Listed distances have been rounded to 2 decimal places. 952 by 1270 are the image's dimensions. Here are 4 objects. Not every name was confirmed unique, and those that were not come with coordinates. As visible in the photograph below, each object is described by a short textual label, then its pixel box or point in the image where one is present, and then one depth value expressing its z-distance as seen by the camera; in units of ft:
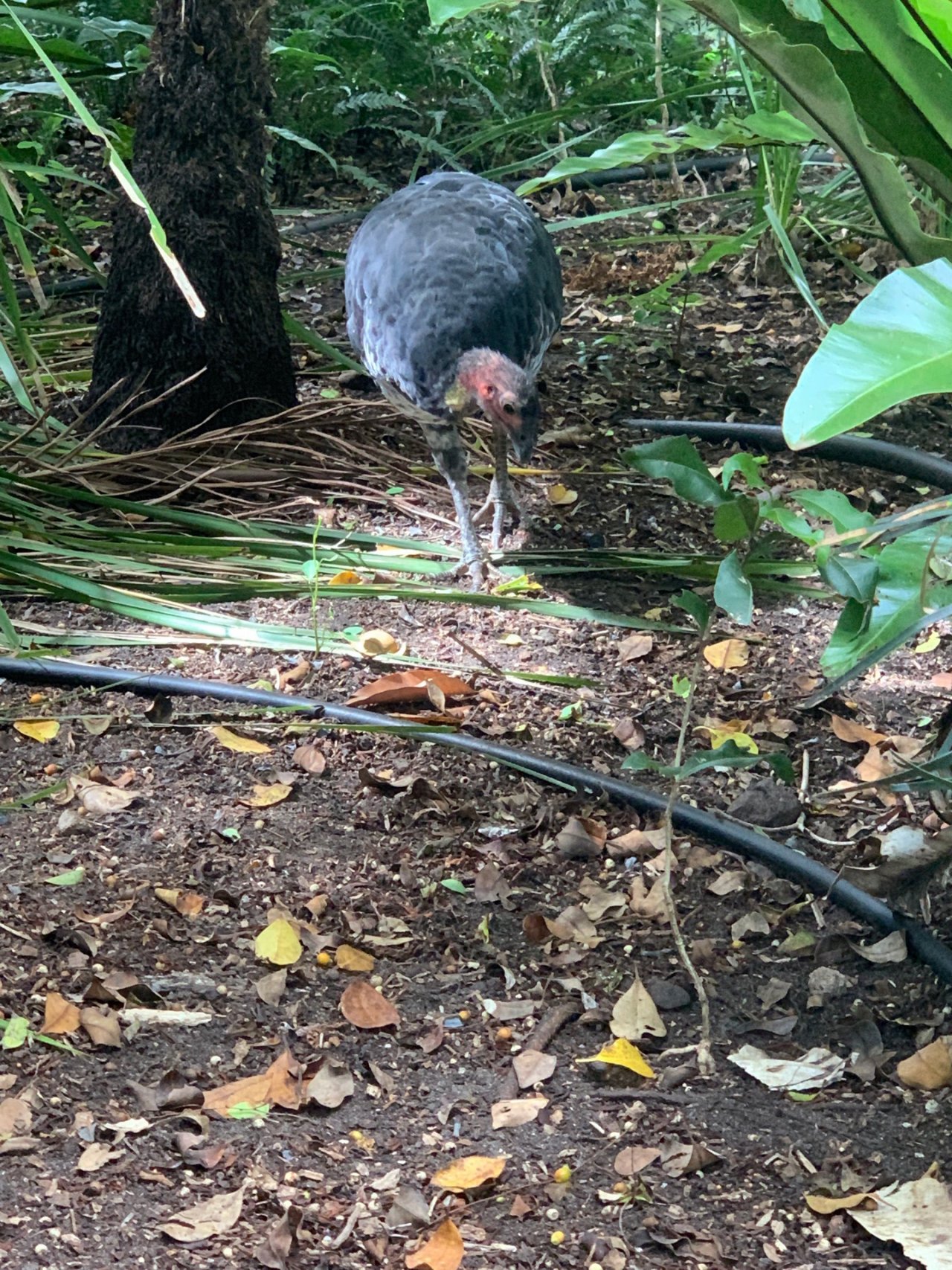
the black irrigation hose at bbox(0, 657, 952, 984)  7.39
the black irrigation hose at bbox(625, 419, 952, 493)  12.21
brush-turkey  11.46
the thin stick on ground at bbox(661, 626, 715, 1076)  6.64
